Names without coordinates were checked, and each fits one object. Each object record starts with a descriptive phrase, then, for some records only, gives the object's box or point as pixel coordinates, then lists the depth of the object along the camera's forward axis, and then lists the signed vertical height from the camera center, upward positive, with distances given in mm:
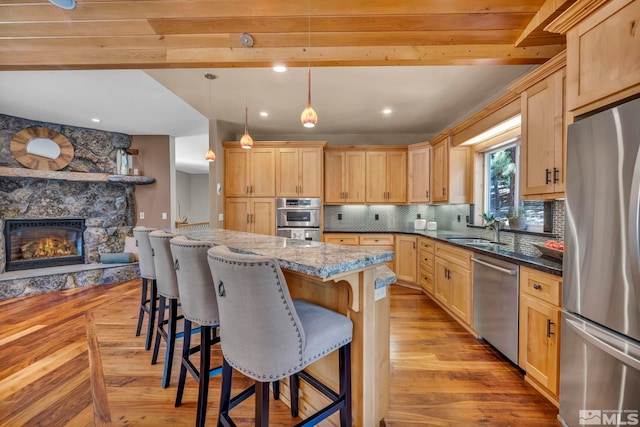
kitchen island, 1159 -483
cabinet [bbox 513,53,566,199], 1831 +598
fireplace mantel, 3812 +529
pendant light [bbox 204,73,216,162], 2836 +1449
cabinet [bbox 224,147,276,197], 4480 +635
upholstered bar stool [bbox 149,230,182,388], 1703 -476
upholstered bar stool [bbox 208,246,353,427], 939 -455
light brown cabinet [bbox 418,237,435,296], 3539 -780
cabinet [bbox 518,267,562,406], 1659 -810
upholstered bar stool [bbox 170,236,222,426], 1322 -435
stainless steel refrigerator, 1133 -299
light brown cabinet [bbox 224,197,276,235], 4477 -34
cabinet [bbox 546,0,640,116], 1201 +802
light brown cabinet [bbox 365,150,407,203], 4613 +591
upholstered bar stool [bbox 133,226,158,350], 2174 -486
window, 3037 +387
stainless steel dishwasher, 2025 -788
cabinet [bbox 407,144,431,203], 4223 +608
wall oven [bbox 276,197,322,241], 4430 -133
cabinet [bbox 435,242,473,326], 2650 -796
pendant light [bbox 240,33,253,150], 2156 +1412
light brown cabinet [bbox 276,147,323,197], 4465 +636
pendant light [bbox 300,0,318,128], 1973 +698
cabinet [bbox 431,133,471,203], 3691 +538
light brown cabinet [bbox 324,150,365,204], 4660 +596
